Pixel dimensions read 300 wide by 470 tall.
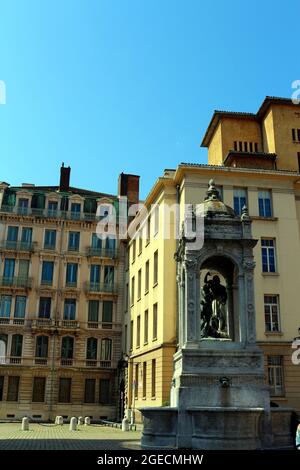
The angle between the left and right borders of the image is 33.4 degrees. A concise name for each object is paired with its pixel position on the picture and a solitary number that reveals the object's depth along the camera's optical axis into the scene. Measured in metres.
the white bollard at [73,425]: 27.94
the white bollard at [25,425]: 27.99
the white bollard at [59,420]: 35.81
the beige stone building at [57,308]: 42.94
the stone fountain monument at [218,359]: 12.38
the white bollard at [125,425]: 28.27
